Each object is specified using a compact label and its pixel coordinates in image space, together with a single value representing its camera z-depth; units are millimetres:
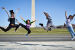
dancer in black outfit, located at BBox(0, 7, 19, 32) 9209
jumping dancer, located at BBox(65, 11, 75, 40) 9006
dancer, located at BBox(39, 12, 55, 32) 8884
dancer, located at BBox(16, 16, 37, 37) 9404
